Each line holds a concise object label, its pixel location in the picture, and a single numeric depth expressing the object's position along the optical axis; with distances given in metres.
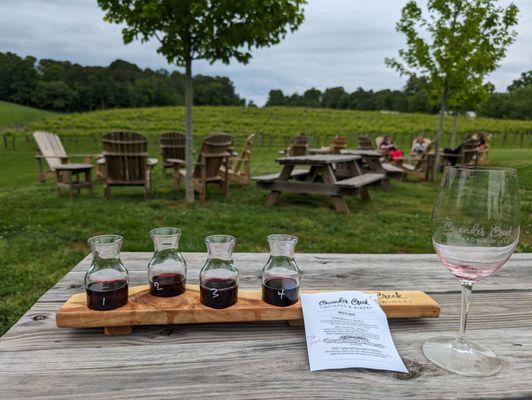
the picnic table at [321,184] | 6.58
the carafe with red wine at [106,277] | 0.86
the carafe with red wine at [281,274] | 0.92
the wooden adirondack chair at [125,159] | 6.94
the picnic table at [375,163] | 9.47
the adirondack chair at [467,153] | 9.92
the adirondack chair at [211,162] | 7.40
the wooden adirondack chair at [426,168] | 10.83
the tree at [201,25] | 6.23
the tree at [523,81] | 79.78
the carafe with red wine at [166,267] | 0.93
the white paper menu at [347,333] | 0.74
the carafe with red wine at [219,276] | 0.88
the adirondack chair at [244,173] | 9.02
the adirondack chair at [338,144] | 12.28
